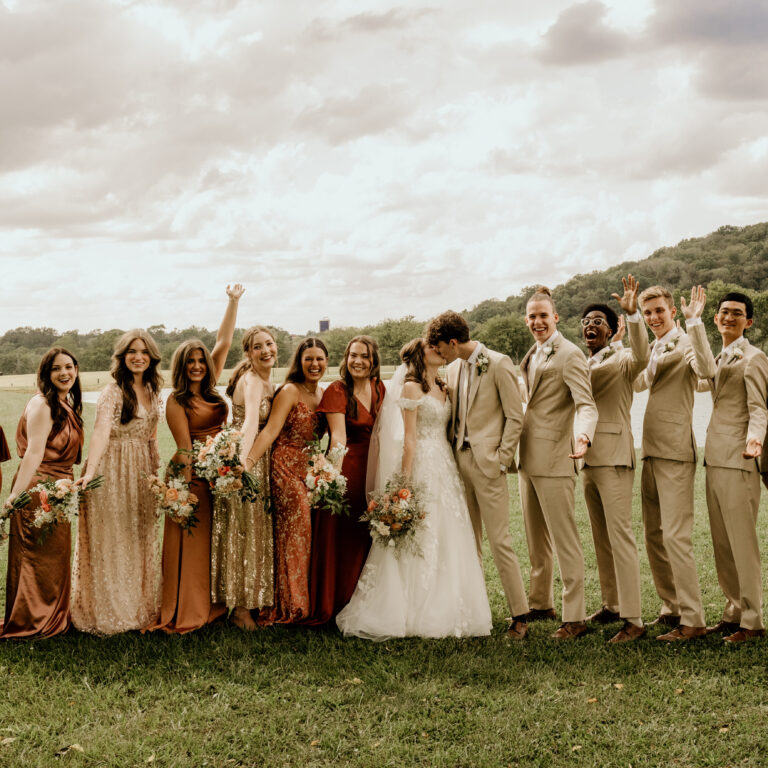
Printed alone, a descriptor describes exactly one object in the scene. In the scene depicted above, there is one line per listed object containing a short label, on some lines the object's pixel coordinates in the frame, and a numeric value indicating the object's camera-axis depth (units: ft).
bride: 20.74
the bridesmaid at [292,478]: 21.58
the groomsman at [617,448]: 20.18
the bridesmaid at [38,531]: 21.02
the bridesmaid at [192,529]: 21.31
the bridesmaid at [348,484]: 21.86
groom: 20.89
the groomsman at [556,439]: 20.56
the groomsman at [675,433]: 20.06
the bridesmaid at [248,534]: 21.65
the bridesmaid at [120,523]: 21.30
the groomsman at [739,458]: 19.61
